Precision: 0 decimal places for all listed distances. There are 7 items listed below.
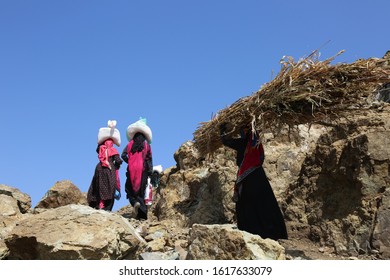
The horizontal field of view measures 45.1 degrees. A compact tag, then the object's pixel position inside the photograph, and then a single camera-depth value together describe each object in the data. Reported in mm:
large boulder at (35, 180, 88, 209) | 11617
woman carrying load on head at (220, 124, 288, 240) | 7262
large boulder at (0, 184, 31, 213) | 10492
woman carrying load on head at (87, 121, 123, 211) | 9531
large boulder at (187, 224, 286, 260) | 4637
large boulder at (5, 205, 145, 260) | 4891
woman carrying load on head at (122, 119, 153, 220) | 9867
